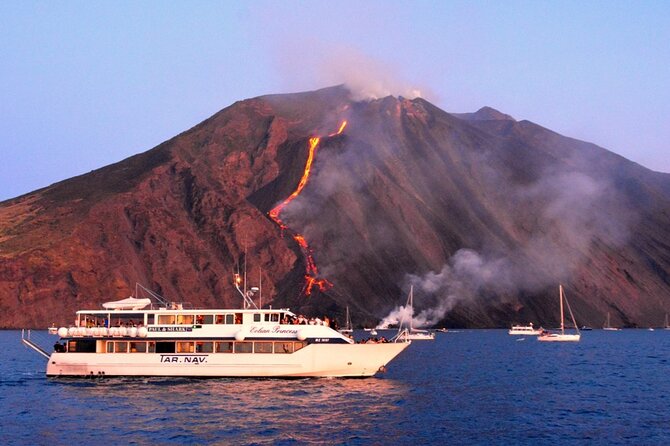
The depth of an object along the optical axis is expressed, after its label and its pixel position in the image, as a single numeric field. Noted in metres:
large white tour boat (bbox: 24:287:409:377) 63.72
